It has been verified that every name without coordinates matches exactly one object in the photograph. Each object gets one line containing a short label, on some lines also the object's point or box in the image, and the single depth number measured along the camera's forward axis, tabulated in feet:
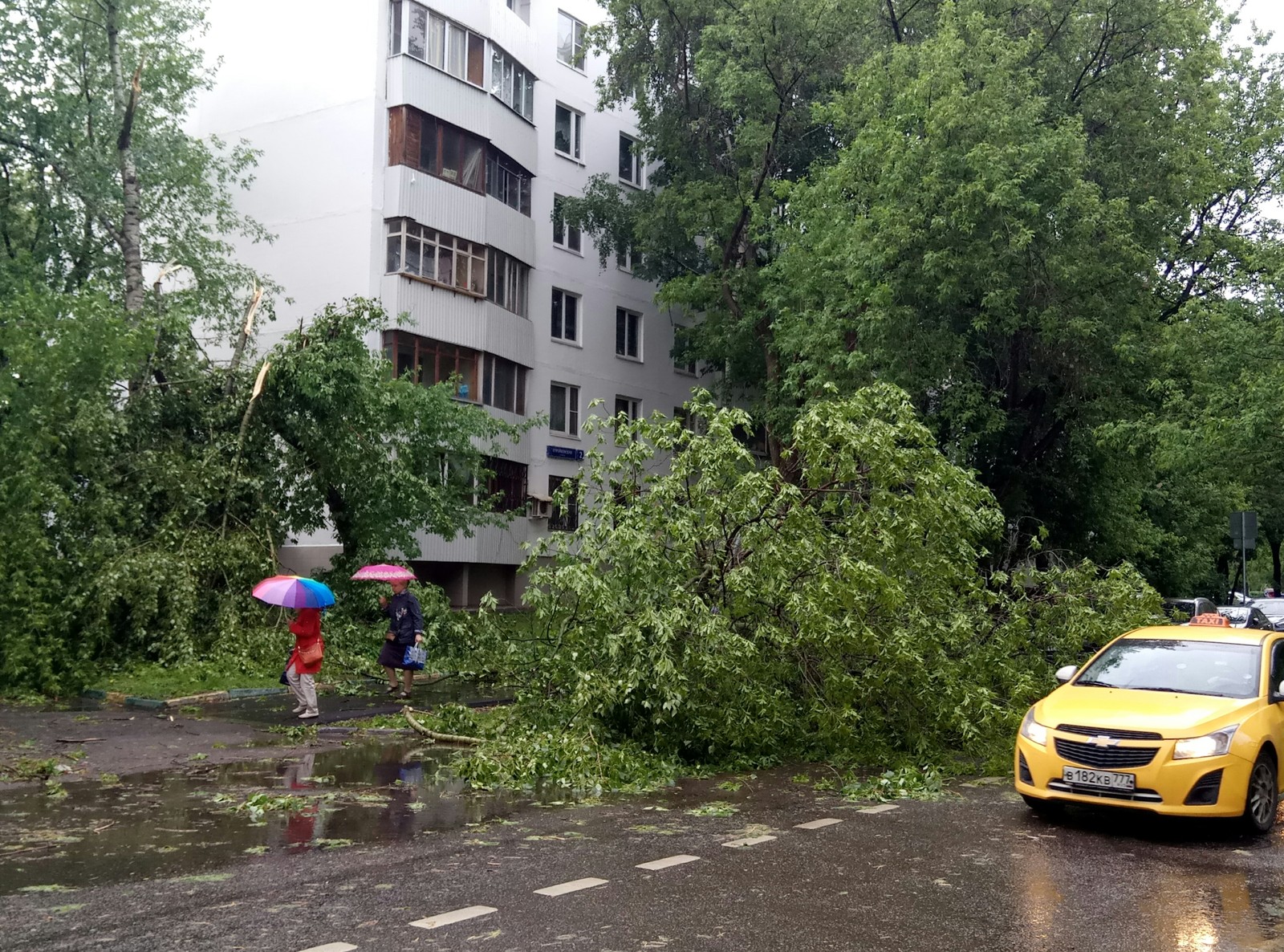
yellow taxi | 28.14
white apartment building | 104.63
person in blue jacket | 54.70
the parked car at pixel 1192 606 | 82.49
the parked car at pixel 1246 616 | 84.02
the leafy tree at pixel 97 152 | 89.71
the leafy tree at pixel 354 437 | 67.87
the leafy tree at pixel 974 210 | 78.74
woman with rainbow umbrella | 48.03
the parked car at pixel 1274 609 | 96.89
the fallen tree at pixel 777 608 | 38.34
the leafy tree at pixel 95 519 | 56.29
